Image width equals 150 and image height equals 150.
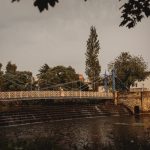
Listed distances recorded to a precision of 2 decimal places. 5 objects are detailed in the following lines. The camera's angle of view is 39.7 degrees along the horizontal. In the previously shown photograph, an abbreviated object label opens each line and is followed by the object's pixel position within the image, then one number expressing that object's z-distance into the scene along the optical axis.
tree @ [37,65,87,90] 49.71
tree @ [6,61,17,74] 55.35
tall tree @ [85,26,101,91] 46.72
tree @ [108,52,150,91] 47.52
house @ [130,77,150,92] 54.25
